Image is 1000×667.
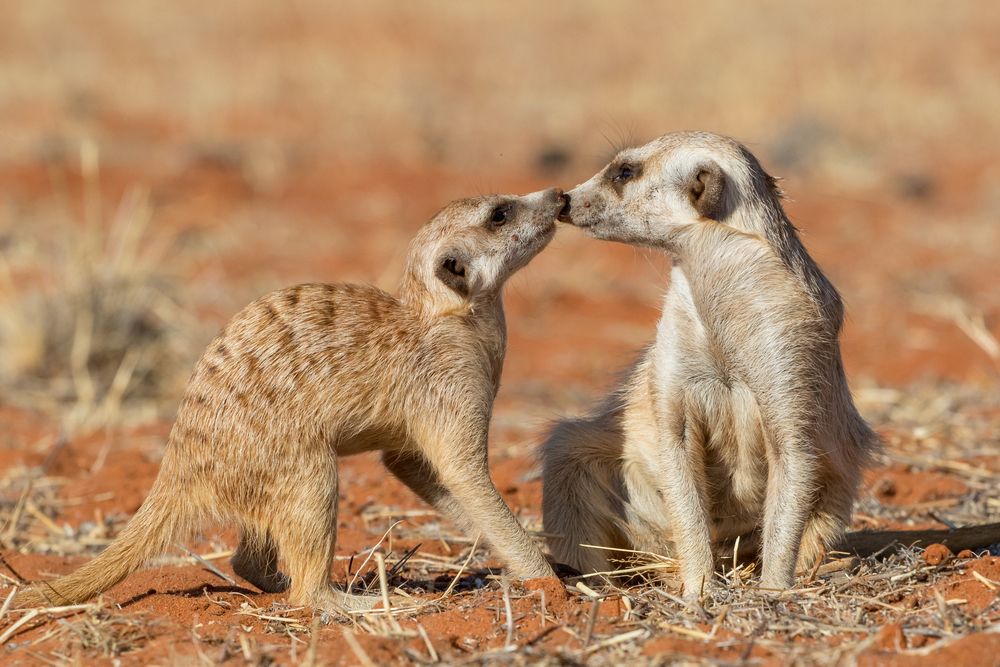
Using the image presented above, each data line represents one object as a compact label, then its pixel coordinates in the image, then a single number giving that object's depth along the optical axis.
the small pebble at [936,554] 8.02
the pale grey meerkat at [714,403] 7.64
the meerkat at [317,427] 7.79
